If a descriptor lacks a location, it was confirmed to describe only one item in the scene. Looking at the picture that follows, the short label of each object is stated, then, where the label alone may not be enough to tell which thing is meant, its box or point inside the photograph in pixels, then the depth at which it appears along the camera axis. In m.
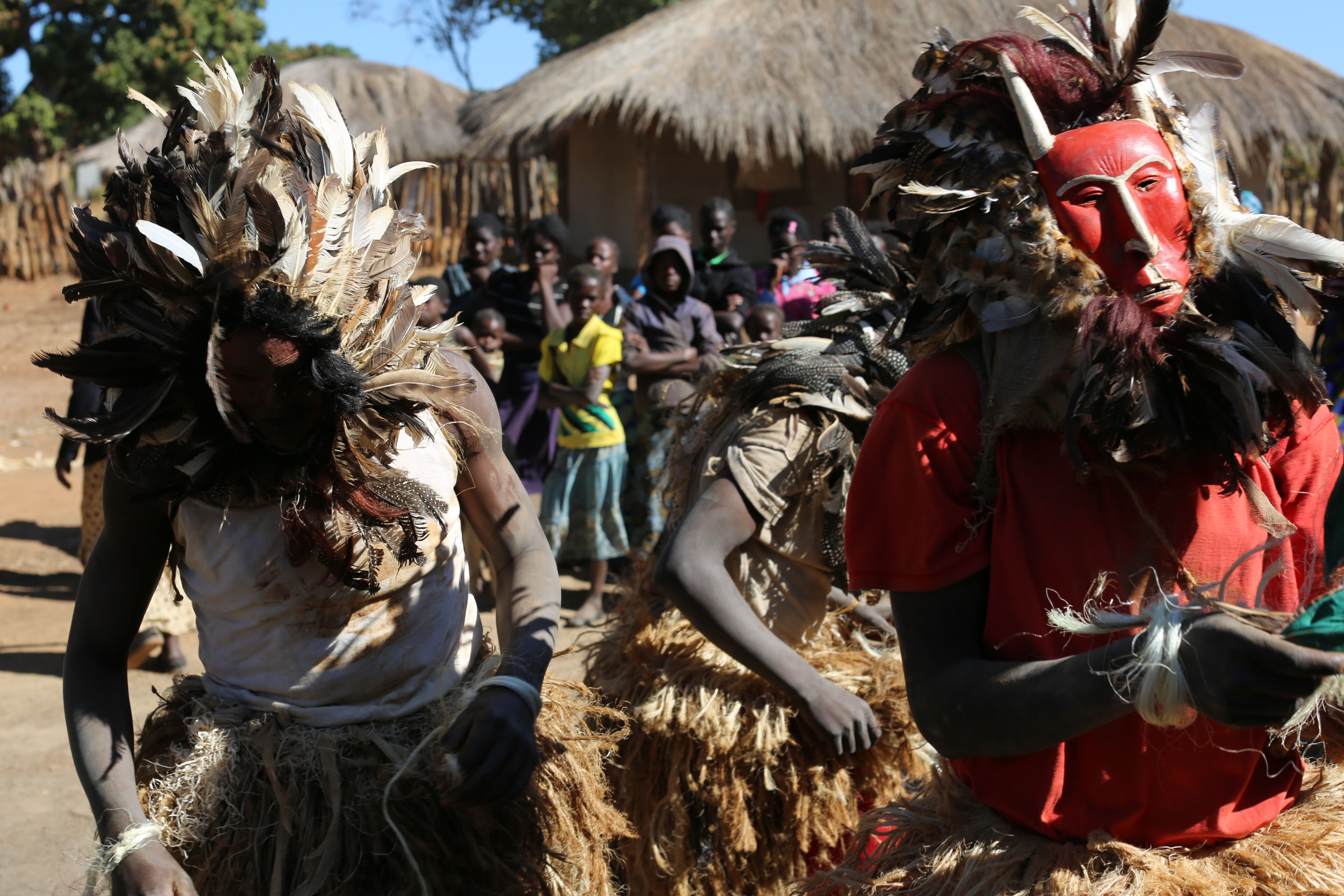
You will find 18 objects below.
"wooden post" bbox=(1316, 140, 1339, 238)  16.48
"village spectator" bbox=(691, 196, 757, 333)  7.80
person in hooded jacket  6.91
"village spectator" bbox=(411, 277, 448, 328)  6.45
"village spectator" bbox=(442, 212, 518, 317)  8.18
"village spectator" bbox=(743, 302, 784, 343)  6.23
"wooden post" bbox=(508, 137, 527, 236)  18.30
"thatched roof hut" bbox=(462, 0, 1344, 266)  12.65
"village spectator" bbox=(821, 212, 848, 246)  7.72
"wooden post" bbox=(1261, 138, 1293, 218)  14.89
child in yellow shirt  6.73
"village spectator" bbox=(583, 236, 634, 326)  8.07
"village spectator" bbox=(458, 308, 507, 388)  7.25
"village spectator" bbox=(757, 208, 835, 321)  6.96
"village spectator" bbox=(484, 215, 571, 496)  7.46
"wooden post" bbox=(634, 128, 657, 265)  13.48
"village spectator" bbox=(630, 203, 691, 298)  7.94
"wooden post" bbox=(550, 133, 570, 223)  15.91
